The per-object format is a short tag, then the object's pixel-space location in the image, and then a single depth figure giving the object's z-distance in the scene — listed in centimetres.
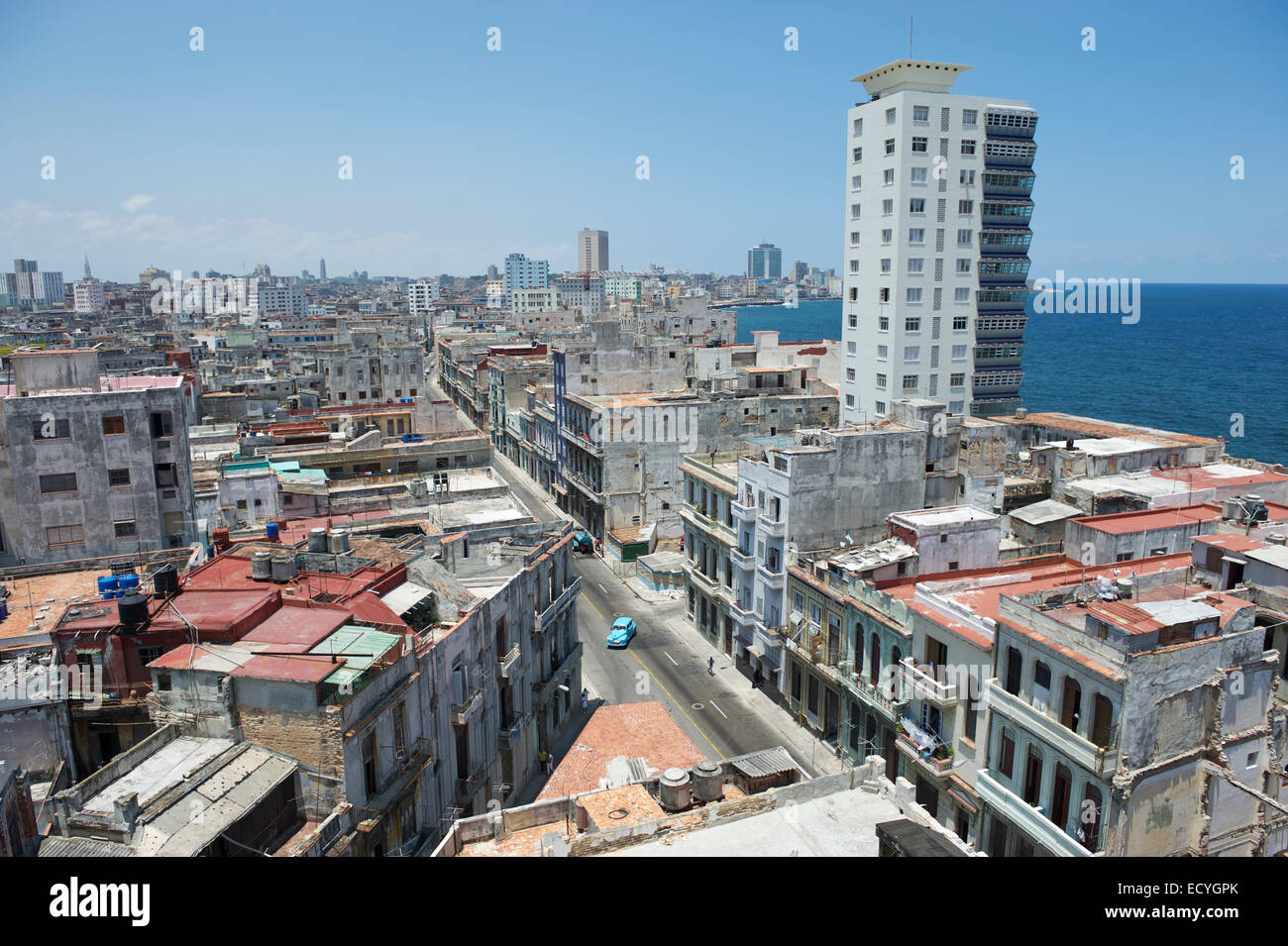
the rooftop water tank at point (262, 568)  3067
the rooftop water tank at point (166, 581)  2869
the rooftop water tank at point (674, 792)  2564
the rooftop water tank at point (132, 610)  2680
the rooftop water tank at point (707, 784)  2588
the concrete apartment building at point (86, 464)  3906
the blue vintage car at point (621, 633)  5547
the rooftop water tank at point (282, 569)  3073
